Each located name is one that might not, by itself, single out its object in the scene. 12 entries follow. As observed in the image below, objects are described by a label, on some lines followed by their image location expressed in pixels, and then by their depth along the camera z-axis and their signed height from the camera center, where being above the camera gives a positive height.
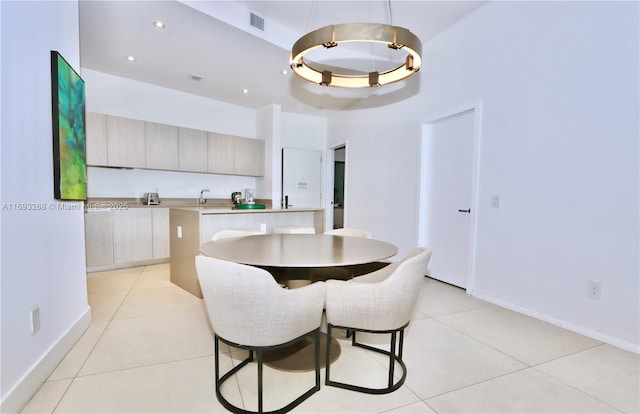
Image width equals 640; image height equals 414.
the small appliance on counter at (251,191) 5.51 +0.02
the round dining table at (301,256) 1.51 -0.35
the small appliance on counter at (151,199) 4.38 -0.12
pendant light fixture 1.71 +0.95
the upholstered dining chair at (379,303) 1.46 -0.55
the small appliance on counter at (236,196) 5.05 -0.08
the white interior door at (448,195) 3.29 +0.00
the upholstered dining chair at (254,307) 1.23 -0.51
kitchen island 2.93 -0.37
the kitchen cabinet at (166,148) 3.89 +0.67
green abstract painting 1.79 +0.40
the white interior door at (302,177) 5.80 +0.33
